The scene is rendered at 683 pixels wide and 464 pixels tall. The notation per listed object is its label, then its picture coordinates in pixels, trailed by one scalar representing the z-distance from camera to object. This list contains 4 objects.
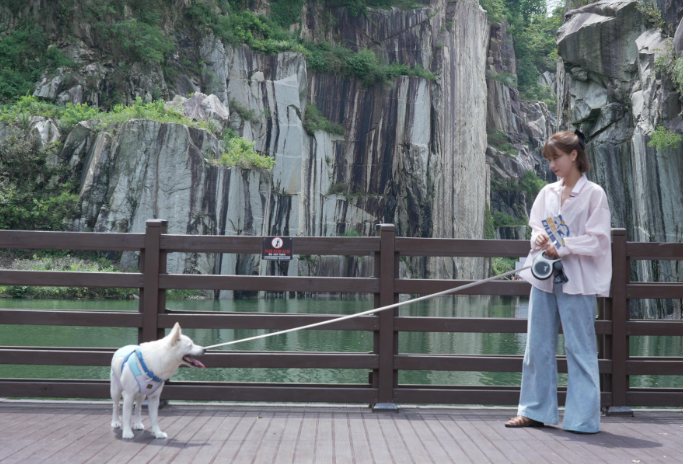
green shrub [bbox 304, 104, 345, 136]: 34.91
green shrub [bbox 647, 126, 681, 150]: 17.89
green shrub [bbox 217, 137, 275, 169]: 26.42
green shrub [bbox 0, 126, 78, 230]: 25.41
